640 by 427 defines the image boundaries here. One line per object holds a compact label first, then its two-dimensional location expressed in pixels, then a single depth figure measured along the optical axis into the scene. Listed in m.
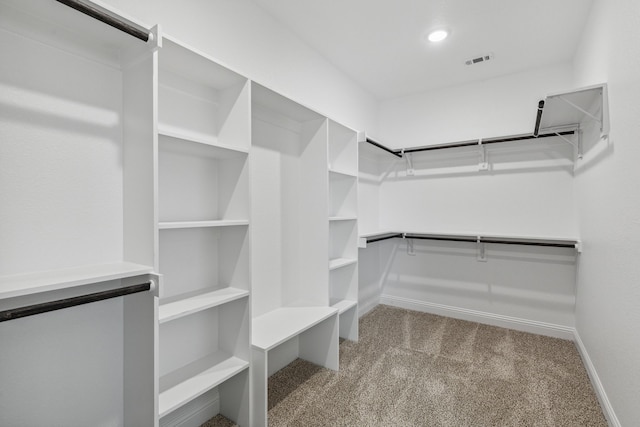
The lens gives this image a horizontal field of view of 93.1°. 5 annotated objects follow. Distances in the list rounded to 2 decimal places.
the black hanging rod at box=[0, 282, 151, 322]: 0.84
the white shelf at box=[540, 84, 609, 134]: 1.77
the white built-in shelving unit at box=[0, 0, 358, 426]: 1.09
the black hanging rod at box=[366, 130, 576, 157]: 2.75
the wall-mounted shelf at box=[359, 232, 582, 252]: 2.65
